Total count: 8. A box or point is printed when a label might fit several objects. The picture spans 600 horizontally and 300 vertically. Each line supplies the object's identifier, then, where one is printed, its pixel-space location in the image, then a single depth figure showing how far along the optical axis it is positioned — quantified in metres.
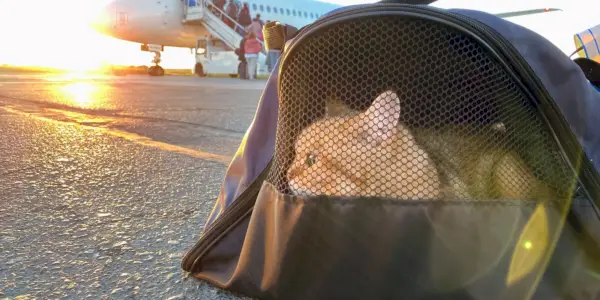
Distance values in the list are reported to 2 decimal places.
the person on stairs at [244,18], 13.41
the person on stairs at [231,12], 13.62
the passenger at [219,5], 13.56
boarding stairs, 12.73
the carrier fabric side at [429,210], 0.60
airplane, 11.97
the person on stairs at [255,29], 11.32
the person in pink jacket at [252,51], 11.14
